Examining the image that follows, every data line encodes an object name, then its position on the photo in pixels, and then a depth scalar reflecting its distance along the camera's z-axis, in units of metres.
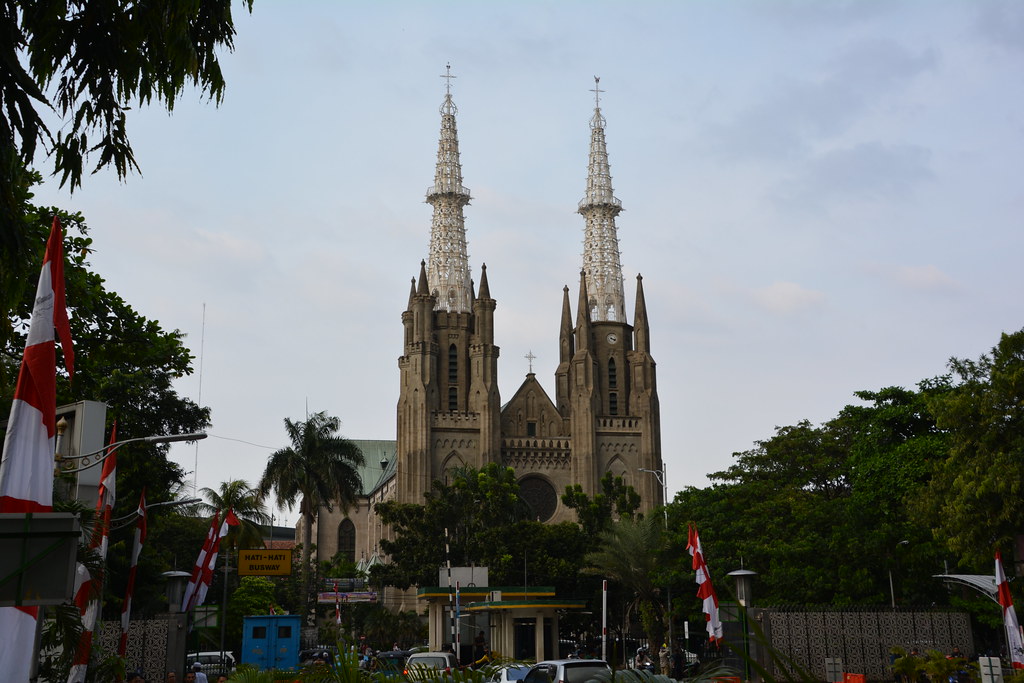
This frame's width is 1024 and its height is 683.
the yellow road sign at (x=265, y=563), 38.69
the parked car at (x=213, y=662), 32.28
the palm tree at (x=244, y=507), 58.81
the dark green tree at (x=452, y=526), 53.28
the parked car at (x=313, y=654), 40.38
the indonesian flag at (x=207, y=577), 22.98
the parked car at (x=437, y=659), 21.89
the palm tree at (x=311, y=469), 60.62
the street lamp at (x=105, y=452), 16.98
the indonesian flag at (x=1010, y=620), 21.06
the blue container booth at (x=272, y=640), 36.84
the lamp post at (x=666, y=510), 41.59
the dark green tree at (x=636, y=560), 45.59
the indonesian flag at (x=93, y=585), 13.20
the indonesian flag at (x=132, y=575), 18.77
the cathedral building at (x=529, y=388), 76.19
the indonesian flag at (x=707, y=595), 22.61
